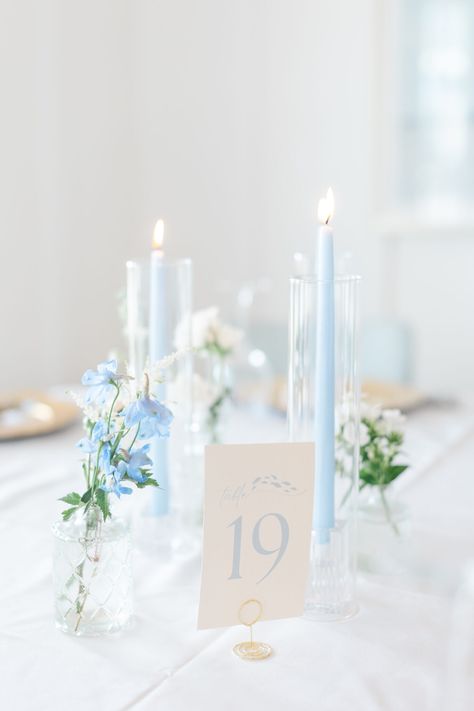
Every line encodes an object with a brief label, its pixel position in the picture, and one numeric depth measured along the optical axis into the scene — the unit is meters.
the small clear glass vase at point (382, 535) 0.95
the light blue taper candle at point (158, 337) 1.00
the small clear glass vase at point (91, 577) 0.79
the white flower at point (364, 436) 0.97
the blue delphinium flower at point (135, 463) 0.75
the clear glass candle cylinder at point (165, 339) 1.01
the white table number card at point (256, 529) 0.76
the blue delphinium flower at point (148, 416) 0.74
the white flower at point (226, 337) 1.25
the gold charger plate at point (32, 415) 1.56
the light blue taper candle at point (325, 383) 0.82
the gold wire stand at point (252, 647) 0.75
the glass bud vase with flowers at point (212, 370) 1.23
